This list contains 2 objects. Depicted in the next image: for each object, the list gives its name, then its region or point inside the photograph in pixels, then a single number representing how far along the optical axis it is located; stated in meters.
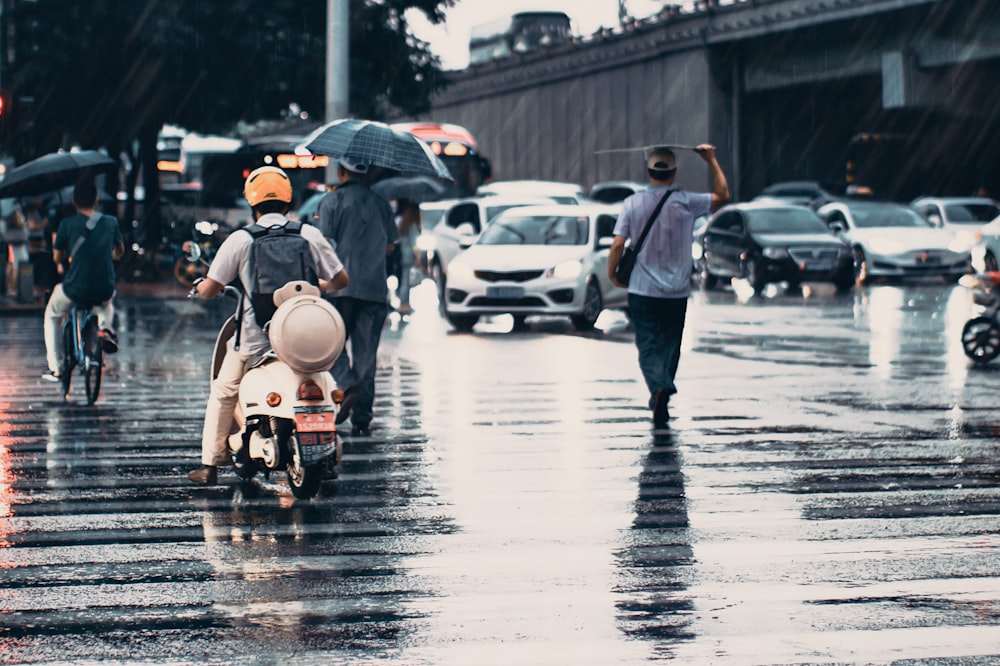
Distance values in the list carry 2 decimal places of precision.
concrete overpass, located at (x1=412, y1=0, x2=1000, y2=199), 47.81
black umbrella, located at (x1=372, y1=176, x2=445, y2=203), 29.34
